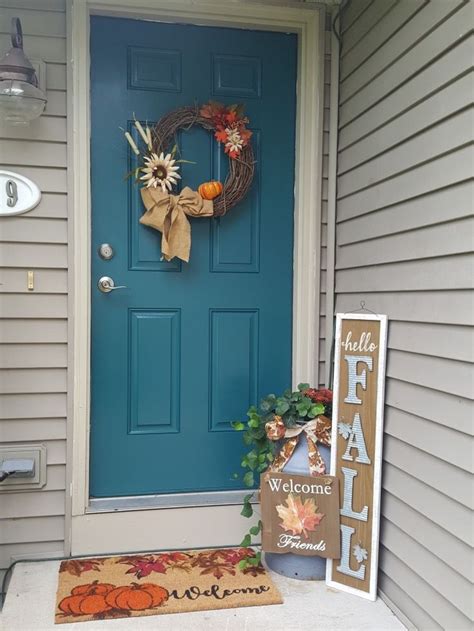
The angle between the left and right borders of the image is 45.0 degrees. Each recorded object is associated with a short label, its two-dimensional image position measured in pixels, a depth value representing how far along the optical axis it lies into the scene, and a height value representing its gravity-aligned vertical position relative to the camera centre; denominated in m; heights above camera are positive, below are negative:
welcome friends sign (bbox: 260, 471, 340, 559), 2.00 -0.80
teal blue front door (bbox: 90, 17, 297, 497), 2.28 +0.04
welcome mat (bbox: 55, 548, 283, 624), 1.87 -1.05
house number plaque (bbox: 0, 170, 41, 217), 2.15 +0.33
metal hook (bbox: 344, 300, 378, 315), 2.10 -0.07
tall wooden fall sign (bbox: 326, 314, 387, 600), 1.94 -0.55
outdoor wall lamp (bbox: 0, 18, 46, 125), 1.98 +0.69
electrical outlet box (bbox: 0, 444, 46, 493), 2.17 -0.69
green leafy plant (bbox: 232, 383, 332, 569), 2.11 -0.49
